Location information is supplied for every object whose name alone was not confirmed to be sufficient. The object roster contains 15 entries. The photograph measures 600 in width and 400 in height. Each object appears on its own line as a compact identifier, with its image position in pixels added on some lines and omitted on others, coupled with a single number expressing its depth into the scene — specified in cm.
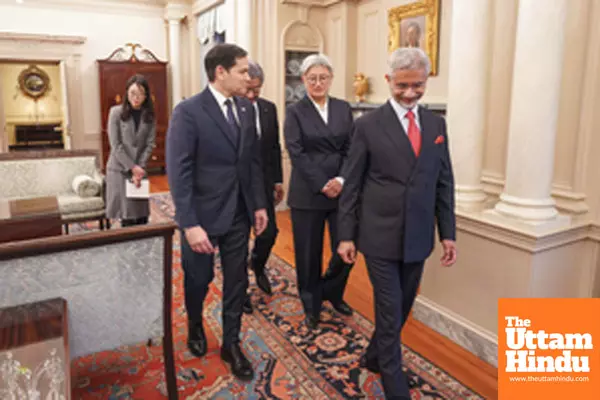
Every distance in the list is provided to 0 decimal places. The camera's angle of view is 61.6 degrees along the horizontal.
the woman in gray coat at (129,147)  371
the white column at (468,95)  298
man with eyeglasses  203
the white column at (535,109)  252
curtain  825
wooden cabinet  896
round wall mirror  1102
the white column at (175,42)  936
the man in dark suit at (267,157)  318
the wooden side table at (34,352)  143
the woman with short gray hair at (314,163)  280
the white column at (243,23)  610
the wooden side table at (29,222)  308
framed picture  490
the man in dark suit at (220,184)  221
